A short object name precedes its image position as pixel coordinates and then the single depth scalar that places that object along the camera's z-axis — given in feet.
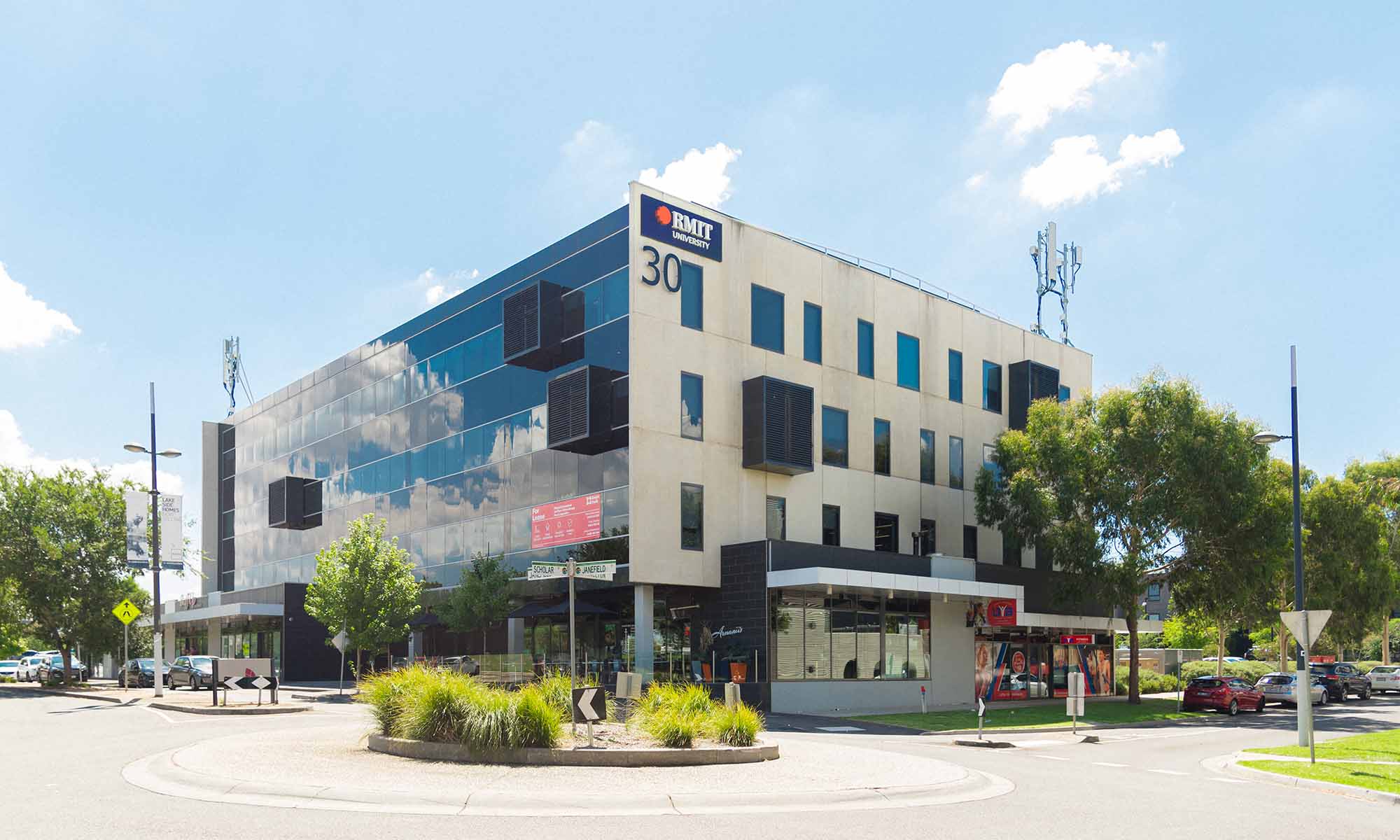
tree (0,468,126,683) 160.66
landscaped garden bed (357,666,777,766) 54.80
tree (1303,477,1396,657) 160.45
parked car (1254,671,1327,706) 145.18
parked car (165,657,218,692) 146.51
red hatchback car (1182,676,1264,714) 133.59
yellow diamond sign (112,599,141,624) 137.59
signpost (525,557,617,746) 59.91
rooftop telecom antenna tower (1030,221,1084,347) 179.01
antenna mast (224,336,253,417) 235.81
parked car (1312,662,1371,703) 166.20
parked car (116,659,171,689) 163.22
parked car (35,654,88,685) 172.14
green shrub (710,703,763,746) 60.59
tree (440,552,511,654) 130.00
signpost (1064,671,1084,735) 90.02
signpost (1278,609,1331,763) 66.54
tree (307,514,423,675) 134.21
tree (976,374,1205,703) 127.75
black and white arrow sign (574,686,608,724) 56.24
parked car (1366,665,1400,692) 186.29
